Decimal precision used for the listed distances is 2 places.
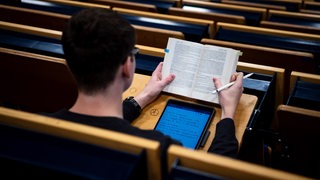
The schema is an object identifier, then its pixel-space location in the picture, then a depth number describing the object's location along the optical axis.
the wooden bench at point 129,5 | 2.57
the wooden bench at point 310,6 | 3.05
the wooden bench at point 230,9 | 2.51
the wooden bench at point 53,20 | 1.99
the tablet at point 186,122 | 1.23
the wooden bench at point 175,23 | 2.12
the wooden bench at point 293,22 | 2.22
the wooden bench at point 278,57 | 1.76
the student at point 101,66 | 0.97
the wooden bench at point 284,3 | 3.03
